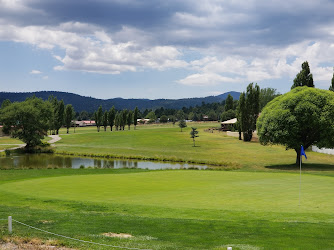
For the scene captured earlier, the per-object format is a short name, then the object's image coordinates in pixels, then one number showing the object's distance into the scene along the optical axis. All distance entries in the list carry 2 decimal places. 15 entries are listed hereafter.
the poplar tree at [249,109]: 88.81
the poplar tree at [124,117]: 160.73
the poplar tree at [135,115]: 164.38
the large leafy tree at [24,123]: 83.12
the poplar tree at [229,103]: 146.38
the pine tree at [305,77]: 76.43
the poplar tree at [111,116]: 149.75
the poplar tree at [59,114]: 131.00
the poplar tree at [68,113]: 141.75
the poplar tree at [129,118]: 162.12
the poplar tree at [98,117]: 155.88
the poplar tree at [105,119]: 152.93
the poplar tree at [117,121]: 163.64
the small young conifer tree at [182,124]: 135.27
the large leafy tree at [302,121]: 44.47
